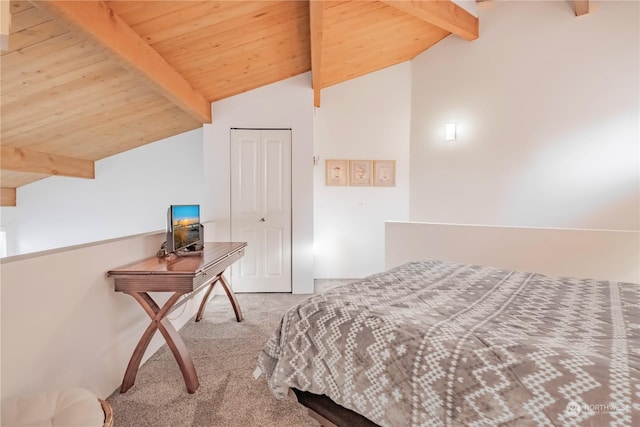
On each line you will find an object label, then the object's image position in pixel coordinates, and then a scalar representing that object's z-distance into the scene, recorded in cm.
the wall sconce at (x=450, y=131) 394
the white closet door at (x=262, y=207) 386
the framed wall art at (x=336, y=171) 451
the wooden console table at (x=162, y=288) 181
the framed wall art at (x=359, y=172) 451
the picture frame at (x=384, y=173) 451
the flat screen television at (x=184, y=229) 218
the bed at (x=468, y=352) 85
